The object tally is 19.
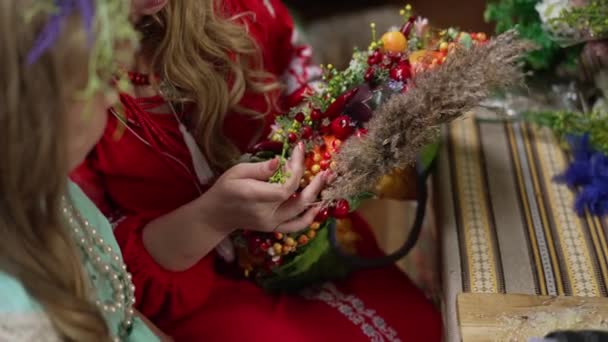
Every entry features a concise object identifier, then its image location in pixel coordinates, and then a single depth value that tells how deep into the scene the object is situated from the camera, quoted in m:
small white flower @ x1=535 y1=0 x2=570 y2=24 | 0.80
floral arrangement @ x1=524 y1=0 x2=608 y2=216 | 0.78
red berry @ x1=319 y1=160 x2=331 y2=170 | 0.65
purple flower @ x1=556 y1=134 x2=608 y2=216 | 0.79
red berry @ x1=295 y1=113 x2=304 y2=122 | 0.69
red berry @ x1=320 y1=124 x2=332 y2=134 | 0.67
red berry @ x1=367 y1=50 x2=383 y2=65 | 0.69
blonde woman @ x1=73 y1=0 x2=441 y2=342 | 0.70
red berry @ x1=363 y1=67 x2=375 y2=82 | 0.68
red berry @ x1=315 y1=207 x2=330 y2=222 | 0.67
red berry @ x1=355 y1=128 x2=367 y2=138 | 0.63
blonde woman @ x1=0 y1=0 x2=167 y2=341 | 0.41
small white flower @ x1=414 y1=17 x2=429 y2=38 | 0.75
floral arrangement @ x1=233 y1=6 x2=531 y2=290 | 0.61
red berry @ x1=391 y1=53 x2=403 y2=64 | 0.68
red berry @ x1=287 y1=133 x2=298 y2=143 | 0.67
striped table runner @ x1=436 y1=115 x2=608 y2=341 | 0.71
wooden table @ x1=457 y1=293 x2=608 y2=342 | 0.61
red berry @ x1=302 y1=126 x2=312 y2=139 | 0.67
